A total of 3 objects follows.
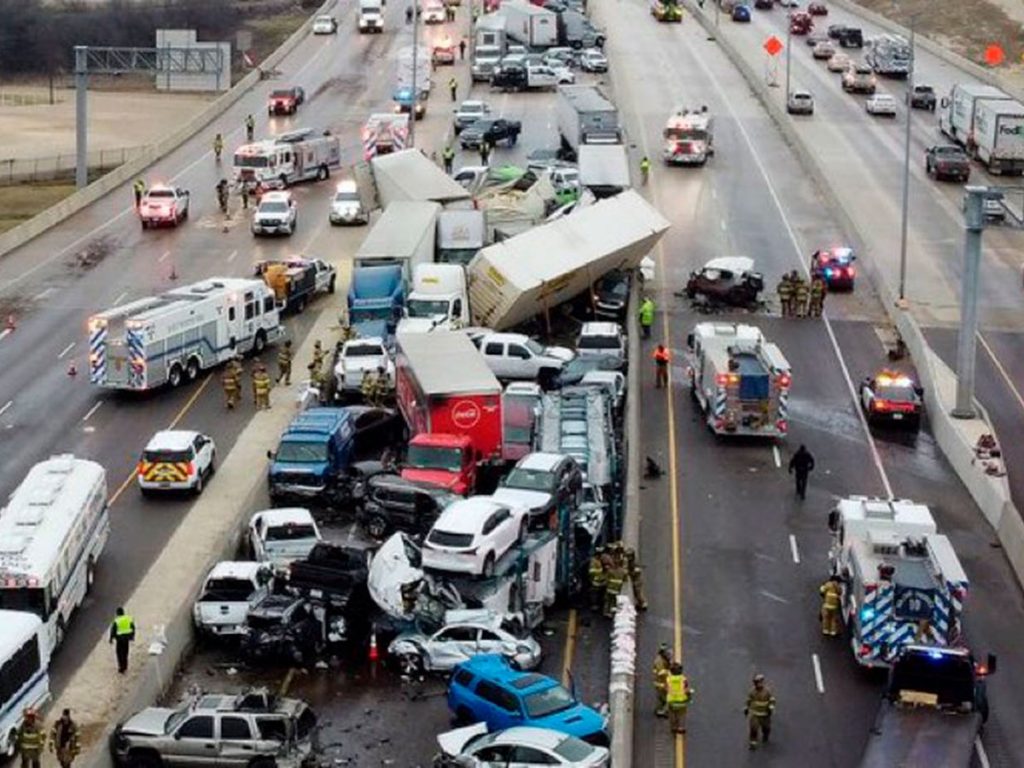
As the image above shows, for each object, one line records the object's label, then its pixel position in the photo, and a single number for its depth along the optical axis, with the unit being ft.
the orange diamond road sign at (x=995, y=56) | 414.62
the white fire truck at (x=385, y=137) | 296.51
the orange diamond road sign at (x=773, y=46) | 380.86
